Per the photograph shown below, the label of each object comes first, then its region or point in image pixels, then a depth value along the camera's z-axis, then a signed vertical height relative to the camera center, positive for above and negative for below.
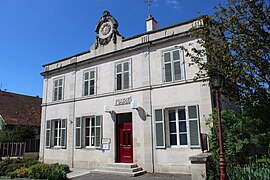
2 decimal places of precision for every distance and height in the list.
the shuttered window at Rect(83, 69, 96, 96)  14.29 +2.53
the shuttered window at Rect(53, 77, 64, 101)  15.86 +2.41
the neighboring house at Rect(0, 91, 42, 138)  23.08 +1.42
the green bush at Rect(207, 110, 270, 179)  7.71 -0.82
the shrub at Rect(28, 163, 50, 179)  10.36 -2.14
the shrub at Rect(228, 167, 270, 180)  5.44 -1.29
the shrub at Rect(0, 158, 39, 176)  12.09 -2.16
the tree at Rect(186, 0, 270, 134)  6.73 +2.02
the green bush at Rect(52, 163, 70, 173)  10.89 -2.07
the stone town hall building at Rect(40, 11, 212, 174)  10.65 +1.02
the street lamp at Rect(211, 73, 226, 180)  6.35 +0.10
